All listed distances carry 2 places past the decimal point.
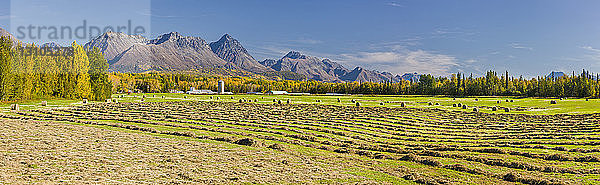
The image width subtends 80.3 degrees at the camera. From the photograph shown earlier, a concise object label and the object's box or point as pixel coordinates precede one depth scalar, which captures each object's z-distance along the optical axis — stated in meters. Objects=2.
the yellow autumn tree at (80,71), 71.62
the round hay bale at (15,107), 41.97
